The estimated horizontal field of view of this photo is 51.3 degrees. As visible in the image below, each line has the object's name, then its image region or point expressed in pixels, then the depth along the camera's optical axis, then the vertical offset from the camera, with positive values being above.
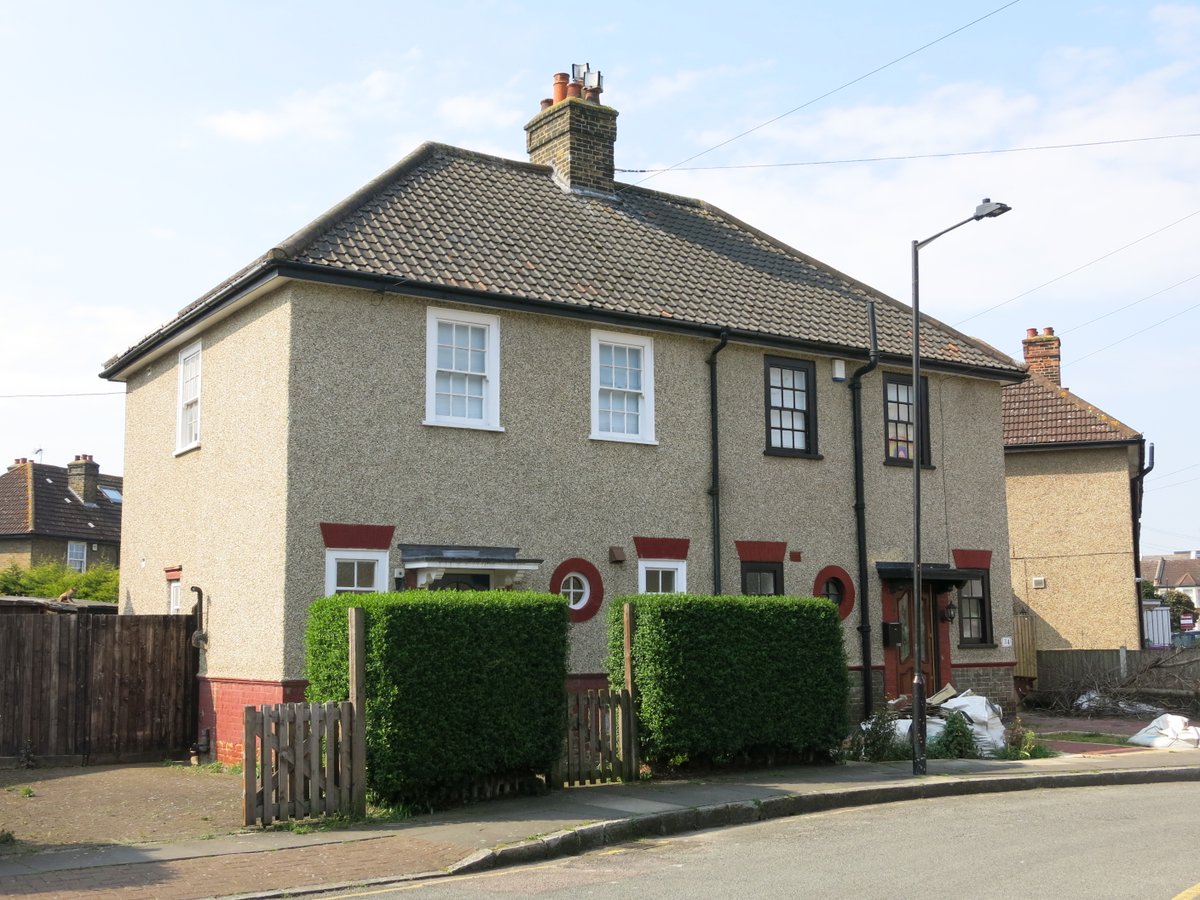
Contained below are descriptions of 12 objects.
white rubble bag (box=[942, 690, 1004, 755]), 17.27 -1.96
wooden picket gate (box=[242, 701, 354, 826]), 11.17 -1.60
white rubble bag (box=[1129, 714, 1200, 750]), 18.86 -2.36
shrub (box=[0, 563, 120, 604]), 28.59 +0.10
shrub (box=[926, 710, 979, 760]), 16.94 -2.20
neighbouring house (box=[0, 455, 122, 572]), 46.16 +2.65
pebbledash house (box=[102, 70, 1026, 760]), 15.56 +2.24
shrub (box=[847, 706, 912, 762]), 16.41 -2.14
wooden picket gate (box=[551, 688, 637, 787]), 13.70 -1.75
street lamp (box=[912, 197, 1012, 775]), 14.98 +0.70
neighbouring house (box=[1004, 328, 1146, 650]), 28.39 +1.37
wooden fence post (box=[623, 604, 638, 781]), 14.12 -1.48
